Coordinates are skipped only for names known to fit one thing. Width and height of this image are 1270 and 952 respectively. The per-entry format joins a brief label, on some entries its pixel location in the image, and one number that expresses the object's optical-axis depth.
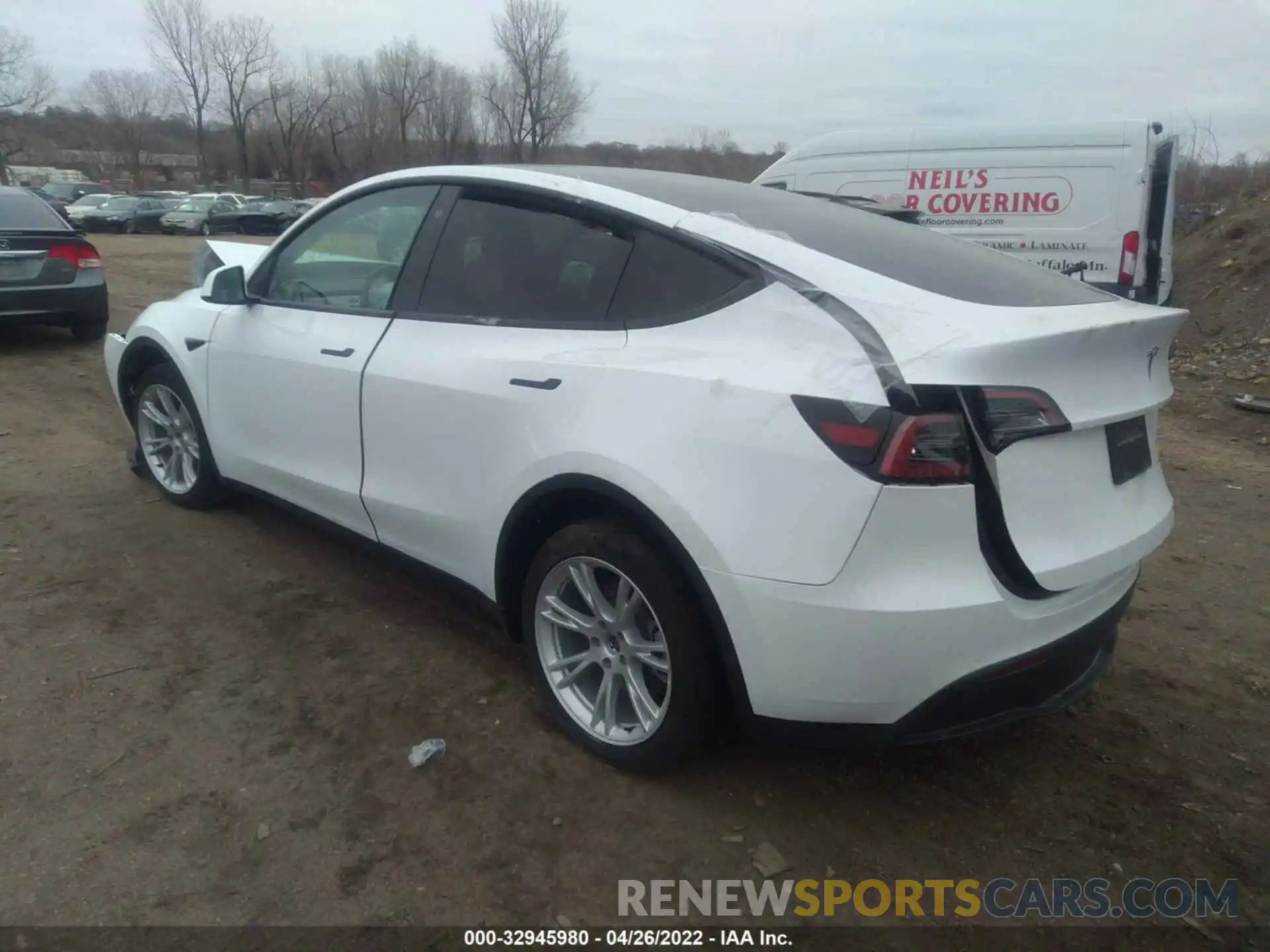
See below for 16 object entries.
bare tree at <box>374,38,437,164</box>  56.31
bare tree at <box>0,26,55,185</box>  53.75
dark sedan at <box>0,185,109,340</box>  7.85
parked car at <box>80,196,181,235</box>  31.73
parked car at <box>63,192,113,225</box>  31.45
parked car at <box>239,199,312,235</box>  34.75
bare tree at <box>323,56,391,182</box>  57.66
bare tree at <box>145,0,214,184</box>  64.88
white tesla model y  2.10
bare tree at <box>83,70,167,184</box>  70.69
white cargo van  9.09
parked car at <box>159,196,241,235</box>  32.66
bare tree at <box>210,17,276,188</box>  65.56
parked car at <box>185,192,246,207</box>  37.00
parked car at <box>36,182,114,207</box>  36.59
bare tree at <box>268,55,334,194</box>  63.53
